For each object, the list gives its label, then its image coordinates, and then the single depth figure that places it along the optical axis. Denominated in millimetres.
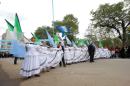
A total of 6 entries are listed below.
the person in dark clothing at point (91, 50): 9003
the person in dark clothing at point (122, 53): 13511
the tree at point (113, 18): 22007
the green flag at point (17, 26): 4985
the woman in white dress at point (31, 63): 4027
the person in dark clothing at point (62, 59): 6611
